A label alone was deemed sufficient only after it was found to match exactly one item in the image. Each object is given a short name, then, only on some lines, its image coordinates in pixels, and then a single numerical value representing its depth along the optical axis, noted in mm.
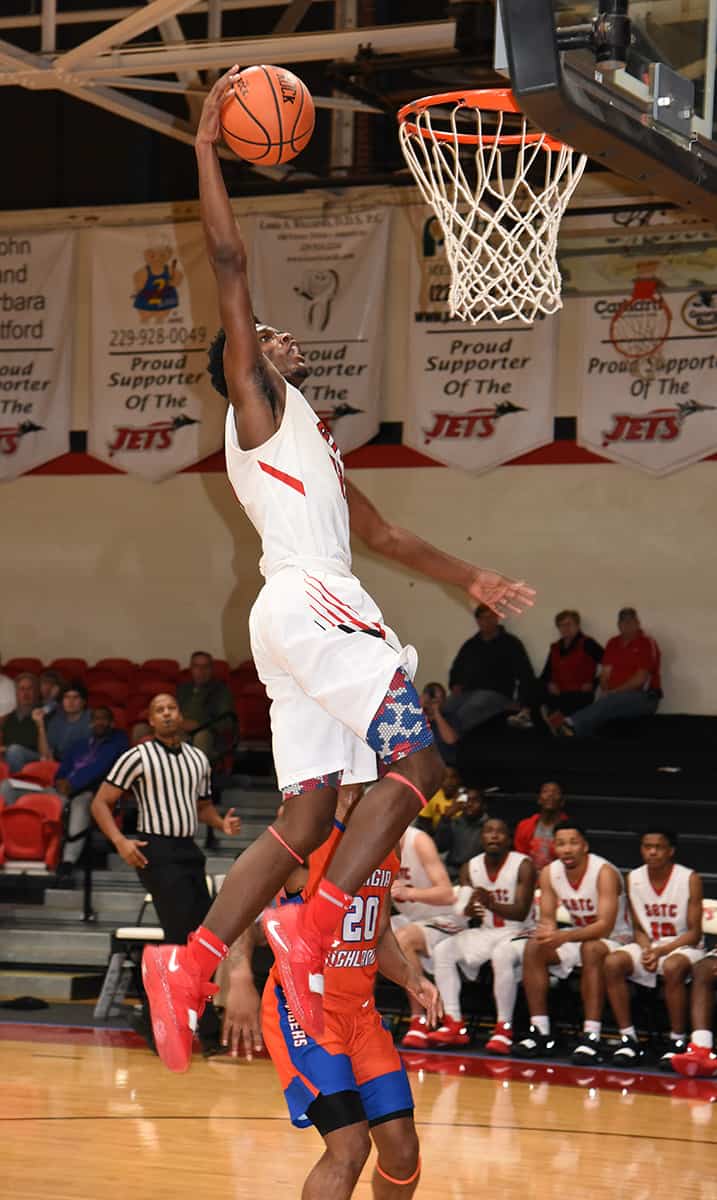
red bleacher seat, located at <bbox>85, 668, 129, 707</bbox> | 15598
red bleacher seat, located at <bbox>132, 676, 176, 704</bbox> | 15375
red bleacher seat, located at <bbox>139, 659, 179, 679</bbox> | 15781
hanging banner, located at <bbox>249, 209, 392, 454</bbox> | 15148
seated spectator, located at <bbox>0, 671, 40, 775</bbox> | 13742
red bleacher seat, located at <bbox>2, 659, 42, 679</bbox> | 16203
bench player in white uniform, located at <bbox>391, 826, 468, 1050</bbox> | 9994
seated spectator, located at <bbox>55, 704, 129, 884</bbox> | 12468
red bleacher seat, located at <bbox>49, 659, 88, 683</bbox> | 15984
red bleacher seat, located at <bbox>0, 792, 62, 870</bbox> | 12094
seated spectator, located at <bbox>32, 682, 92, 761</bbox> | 13852
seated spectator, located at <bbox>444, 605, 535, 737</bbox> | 14008
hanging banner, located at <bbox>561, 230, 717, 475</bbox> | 14289
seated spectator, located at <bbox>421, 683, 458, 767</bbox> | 12961
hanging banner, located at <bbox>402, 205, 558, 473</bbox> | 14750
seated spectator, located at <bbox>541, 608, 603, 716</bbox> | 14062
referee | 9742
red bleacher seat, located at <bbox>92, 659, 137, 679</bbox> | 15969
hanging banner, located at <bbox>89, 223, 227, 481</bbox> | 16109
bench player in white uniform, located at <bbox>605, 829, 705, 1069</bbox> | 9422
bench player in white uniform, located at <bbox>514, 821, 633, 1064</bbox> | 9578
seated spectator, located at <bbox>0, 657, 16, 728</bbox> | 14219
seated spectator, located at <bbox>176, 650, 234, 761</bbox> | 14383
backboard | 4328
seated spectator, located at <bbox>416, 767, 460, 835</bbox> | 11469
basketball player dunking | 4352
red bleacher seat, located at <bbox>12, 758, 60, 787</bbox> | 12992
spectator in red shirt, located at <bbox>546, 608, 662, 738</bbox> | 13633
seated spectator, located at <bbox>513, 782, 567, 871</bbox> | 10719
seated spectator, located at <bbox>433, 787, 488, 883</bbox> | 10977
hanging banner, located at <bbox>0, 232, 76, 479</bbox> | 16312
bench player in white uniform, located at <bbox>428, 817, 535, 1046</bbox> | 9930
